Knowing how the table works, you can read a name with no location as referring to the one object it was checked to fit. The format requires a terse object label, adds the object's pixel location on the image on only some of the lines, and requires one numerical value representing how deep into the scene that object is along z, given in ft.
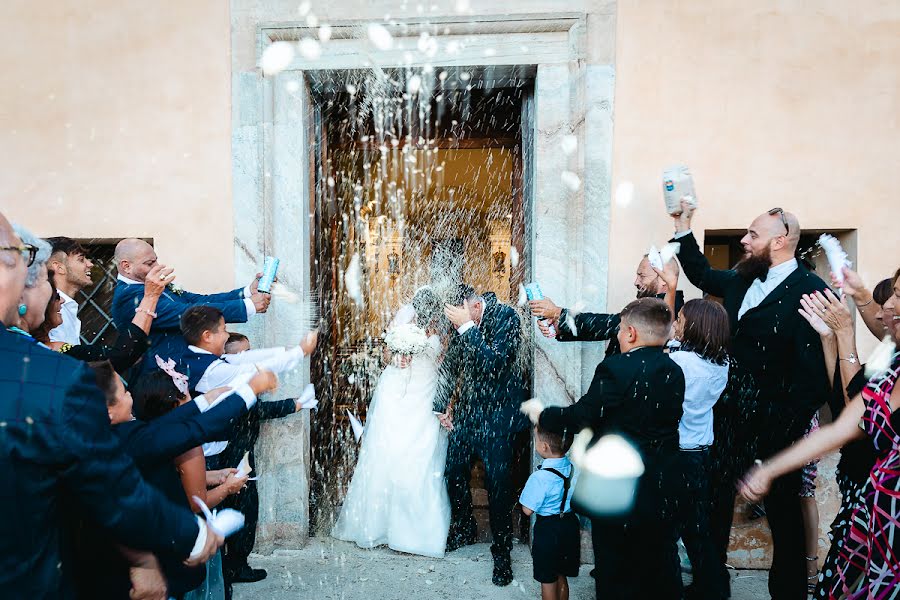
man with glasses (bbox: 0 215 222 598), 4.53
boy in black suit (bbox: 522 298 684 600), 8.87
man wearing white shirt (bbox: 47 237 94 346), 11.44
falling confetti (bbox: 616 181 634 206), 13.34
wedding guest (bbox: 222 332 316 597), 12.29
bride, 13.58
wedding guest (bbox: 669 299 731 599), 10.31
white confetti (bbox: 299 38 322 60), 13.82
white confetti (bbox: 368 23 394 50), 13.61
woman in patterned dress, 6.19
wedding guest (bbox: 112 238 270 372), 11.74
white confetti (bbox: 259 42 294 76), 13.85
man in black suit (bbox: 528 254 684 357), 11.96
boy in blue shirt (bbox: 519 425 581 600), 10.21
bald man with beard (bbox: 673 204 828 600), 10.25
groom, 12.71
